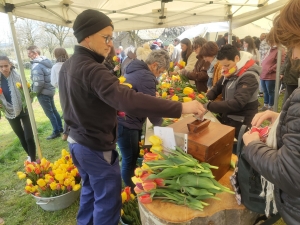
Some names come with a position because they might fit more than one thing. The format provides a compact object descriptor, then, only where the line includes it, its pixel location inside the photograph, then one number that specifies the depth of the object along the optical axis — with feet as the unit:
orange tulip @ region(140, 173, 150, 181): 4.48
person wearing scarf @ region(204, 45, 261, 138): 7.27
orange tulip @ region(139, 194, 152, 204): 4.29
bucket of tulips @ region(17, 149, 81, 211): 8.02
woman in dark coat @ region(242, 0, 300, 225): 2.65
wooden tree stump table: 4.05
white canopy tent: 9.46
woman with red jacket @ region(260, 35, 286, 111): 17.29
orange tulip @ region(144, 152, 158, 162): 4.74
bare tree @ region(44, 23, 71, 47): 43.97
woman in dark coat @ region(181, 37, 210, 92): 13.12
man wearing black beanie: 4.23
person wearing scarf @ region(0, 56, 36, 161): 10.14
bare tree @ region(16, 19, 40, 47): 47.09
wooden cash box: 4.44
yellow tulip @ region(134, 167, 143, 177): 4.74
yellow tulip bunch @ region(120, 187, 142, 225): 6.62
